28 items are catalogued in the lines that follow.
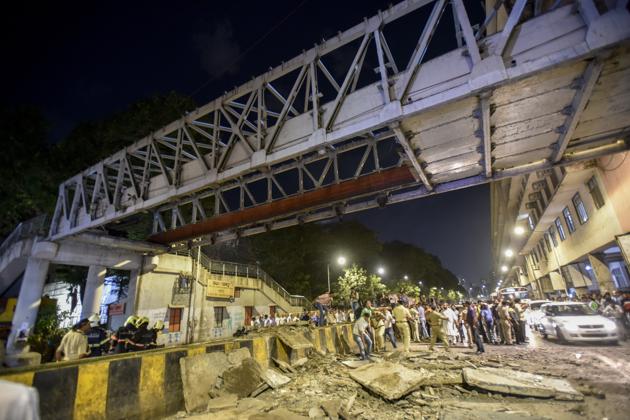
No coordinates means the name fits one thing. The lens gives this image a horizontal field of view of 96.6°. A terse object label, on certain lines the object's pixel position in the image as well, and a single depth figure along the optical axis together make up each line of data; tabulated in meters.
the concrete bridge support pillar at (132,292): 15.66
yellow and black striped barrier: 3.52
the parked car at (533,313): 15.60
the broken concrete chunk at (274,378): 5.83
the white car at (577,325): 10.05
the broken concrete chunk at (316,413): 4.54
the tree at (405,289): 48.24
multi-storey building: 13.29
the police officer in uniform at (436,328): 10.21
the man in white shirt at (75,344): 6.83
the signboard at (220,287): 22.25
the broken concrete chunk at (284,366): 6.72
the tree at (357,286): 31.81
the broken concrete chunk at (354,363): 7.52
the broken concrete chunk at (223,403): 4.72
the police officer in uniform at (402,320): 9.65
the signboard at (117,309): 17.65
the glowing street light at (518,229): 26.87
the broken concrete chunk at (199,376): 4.88
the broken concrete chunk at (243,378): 5.34
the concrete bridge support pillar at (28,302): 11.62
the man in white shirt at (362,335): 8.65
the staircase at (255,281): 23.57
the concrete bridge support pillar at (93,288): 14.42
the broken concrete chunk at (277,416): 4.27
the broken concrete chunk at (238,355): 5.82
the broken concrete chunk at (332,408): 4.52
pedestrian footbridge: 4.60
